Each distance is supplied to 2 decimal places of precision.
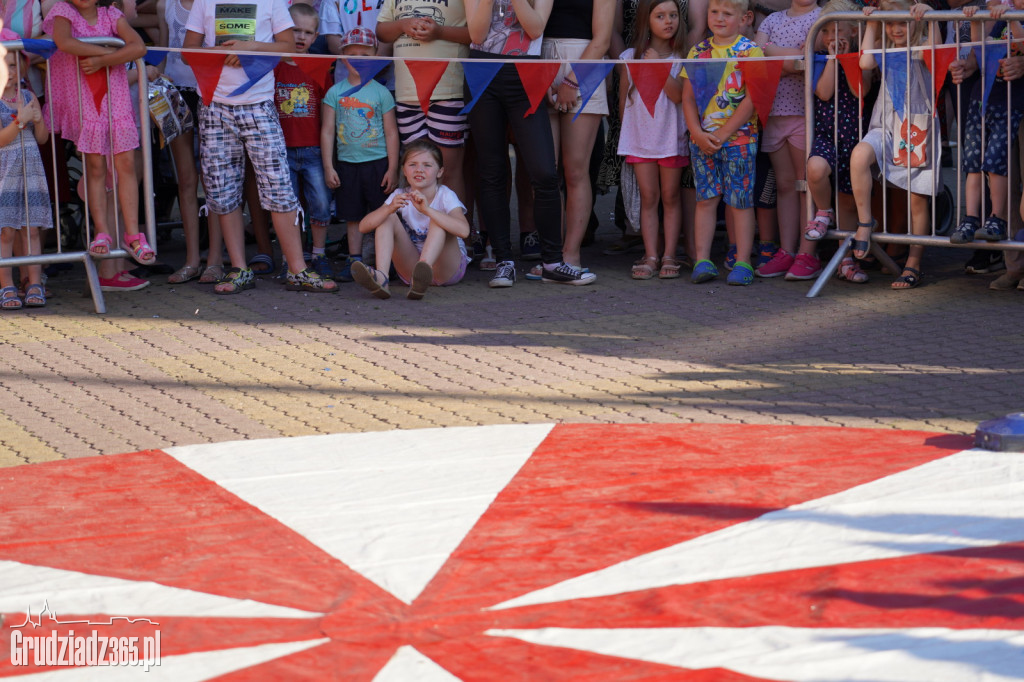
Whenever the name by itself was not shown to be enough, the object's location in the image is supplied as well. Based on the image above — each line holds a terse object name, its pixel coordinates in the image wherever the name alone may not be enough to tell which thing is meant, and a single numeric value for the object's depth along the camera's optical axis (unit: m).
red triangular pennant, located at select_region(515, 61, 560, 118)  15.03
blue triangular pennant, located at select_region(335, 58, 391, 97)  15.42
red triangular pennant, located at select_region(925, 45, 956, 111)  13.55
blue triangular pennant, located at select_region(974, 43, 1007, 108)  13.21
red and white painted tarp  5.50
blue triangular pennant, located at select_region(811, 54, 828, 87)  14.73
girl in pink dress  14.16
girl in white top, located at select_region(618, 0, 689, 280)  15.43
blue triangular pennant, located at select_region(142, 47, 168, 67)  14.98
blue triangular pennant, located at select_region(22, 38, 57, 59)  13.96
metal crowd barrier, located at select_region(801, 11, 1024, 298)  13.38
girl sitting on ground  14.87
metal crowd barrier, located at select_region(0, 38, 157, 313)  14.14
